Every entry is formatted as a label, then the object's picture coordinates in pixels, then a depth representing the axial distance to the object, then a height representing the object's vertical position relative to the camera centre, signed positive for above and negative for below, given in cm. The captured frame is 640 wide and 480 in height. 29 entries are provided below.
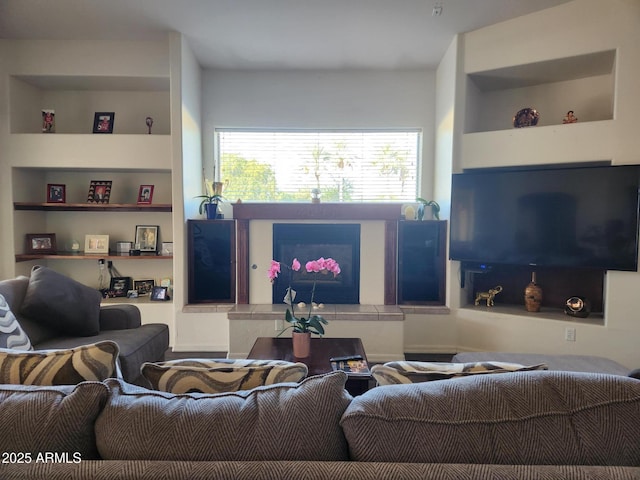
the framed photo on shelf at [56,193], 390 +31
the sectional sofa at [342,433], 70 -44
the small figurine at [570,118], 325 +96
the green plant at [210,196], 387 +29
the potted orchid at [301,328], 230 -67
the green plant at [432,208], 388 +18
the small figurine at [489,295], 356 -69
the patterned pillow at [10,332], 183 -57
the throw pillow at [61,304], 224 -52
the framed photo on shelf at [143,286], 405 -71
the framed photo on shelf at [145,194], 394 +31
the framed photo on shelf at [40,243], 381 -23
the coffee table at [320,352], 200 -85
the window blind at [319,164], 423 +70
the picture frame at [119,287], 399 -71
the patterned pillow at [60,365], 101 -41
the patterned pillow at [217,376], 100 -43
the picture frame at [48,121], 376 +105
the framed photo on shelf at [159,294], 386 -76
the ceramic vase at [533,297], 338 -68
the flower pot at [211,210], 384 +14
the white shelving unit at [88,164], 360 +58
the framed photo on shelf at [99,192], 395 +33
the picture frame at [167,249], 400 -29
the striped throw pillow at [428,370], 104 -43
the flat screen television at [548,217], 292 +7
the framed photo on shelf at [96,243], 397 -23
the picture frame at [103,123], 385 +105
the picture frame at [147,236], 403 -15
